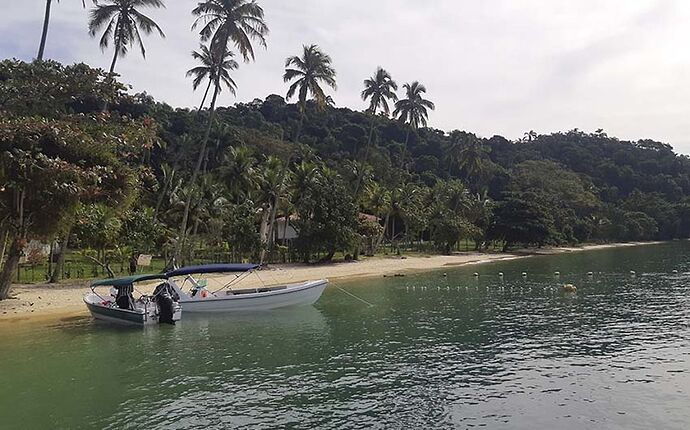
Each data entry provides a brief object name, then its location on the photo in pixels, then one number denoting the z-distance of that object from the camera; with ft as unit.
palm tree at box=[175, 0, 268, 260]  135.13
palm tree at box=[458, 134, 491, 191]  304.30
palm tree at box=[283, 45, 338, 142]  168.45
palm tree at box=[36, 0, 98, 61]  106.32
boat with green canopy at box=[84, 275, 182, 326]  82.69
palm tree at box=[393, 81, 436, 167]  227.20
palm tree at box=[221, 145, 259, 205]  169.27
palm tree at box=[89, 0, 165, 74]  125.08
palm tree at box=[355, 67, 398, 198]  204.74
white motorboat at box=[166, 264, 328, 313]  91.66
